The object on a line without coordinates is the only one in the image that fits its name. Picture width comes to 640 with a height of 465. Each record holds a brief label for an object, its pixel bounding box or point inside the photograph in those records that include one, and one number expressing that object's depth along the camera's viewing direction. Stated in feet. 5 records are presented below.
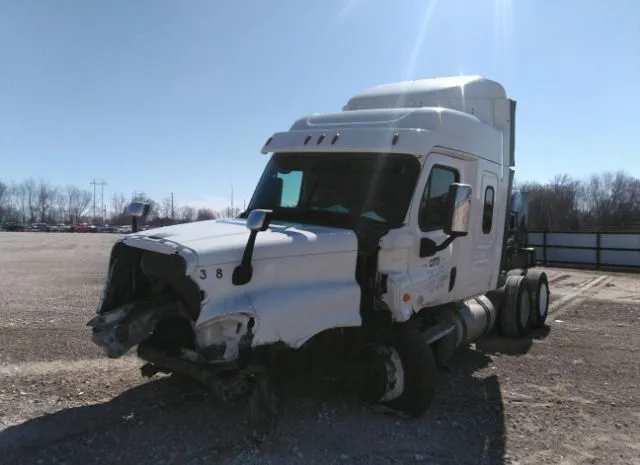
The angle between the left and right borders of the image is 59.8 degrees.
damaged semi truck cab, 13.85
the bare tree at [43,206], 438.40
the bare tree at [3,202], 418.72
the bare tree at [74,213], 440.45
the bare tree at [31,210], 436.76
